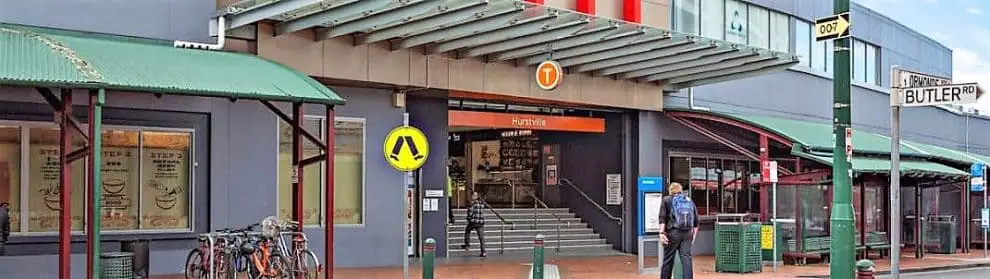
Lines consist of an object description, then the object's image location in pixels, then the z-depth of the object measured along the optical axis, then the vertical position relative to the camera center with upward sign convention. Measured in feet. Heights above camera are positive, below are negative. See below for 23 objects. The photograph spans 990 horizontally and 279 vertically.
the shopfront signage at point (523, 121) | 77.82 +4.07
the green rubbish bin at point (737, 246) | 67.00 -3.84
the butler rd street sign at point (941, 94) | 40.57 +3.01
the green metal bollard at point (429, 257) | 44.83 -3.00
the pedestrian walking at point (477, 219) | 78.23 -2.66
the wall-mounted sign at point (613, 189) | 86.74 -0.70
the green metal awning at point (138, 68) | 44.21 +4.59
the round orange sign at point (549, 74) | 68.95 +6.25
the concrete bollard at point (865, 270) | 36.22 -2.80
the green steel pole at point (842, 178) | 40.78 +0.05
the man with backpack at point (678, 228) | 51.80 -2.14
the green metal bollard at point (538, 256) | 46.31 -3.05
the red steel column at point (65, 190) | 44.55 -0.44
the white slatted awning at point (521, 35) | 55.11 +7.75
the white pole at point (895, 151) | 41.24 +1.03
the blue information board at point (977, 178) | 93.97 +0.18
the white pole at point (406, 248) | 47.34 -2.88
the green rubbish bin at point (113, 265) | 48.39 -3.58
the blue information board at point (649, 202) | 65.62 -1.27
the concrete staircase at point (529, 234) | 84.12 -4.06
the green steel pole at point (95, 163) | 44.73 +0.61
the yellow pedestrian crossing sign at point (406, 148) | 45.34 +1.20
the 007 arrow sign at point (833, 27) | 41.16 +5.43
